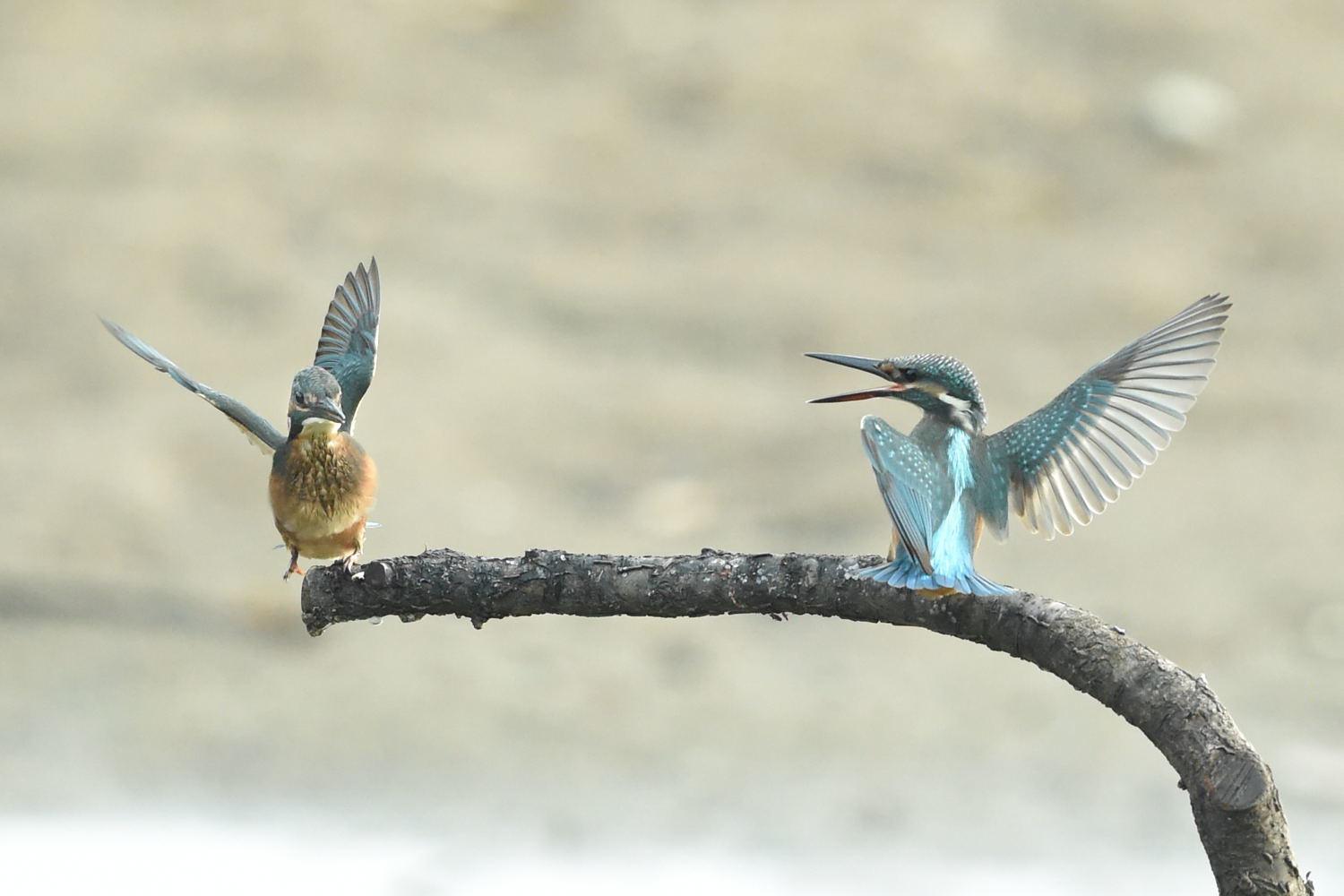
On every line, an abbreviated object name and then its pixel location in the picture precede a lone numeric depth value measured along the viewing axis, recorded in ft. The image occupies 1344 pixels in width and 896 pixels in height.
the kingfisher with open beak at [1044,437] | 31.67
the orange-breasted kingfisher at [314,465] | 31.71
